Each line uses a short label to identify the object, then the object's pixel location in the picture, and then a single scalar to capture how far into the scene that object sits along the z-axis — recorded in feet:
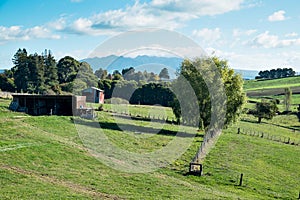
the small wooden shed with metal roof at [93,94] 274.77
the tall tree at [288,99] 339.57
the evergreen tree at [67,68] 393.29
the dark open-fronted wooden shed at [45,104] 161.58
